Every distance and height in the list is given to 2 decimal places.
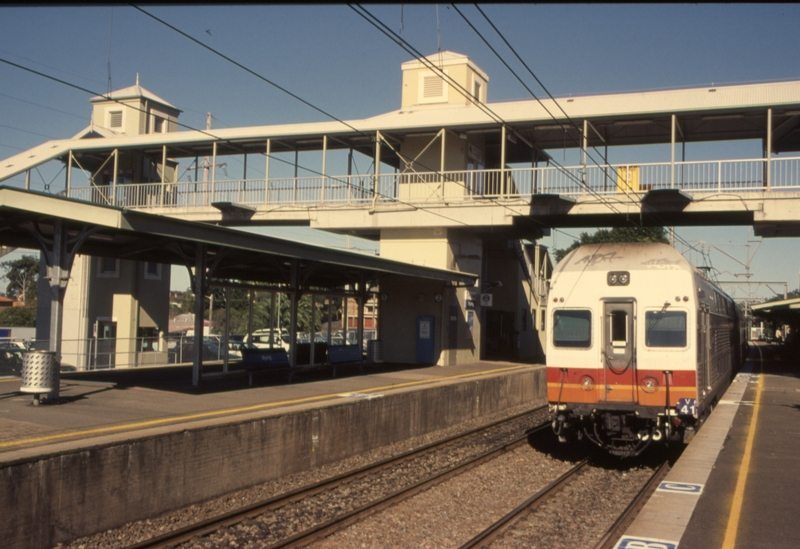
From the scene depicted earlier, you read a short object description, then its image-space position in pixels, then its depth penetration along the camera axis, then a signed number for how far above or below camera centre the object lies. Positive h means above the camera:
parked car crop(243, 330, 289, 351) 19.91 -0.97
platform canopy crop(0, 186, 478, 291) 11.58 +1.32
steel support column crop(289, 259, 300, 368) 18.31 -0.01
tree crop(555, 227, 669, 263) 48.38 +6.30
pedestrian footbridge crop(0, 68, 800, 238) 21.86 +5.70
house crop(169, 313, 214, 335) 82.82 -1.22
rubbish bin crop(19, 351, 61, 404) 12.08 -1.04
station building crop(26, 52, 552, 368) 25.16 +3.03
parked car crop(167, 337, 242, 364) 25.33 -1.38
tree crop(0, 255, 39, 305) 85.81 +3.78
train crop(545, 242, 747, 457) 11.44 -0.43
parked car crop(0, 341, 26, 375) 17.39 -1.27
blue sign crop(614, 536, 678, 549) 7.25 -2.19
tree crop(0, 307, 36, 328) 60.26 -0.85
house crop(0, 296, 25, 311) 72.20 +0.32
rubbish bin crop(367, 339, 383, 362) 22.75 -1.12
